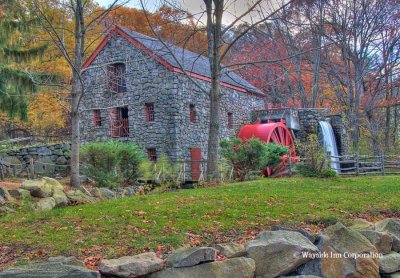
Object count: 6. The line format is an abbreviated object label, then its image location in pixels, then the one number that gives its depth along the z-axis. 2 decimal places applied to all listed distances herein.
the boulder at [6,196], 7.18
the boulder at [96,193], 8.95
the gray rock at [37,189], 7.89
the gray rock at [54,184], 8.40
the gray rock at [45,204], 6.79
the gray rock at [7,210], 6.43
